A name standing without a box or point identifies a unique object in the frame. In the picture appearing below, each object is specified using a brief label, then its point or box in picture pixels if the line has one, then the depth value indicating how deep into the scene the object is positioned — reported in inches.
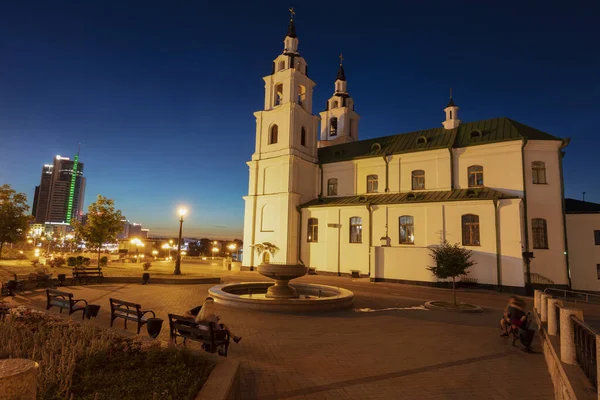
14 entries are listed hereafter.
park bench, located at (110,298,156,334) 355.3
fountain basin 513.7
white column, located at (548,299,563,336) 316.2
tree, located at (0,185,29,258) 1172.5
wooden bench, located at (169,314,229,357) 283.3
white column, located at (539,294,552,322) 393.6
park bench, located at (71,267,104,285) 749.3
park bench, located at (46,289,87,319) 416.5
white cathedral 967.6
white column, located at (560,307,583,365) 221.5
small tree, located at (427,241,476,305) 616.1
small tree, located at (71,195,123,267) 1296.8
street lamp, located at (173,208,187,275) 994.5
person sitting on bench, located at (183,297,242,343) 303.7
